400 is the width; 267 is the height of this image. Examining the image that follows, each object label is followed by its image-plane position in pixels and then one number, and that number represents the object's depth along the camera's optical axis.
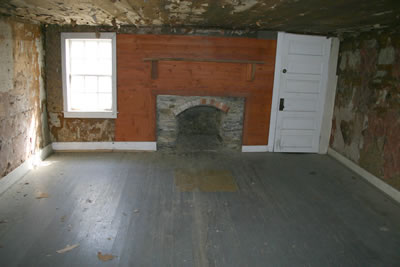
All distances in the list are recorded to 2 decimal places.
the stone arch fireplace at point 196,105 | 6.00
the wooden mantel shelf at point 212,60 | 5.70
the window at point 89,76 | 5.65
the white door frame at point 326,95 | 5.95
